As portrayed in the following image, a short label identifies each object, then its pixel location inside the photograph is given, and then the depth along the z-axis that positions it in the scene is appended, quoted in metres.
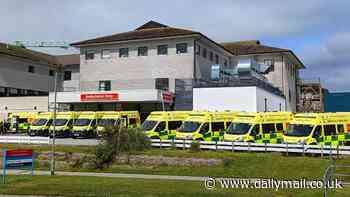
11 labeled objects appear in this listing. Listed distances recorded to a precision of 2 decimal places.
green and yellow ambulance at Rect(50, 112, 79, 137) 42.00
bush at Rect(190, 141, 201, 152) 26.74
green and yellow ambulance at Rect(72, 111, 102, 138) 40.84
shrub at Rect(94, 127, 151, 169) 23.36
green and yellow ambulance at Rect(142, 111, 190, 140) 32.19
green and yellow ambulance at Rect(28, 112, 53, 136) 42.84
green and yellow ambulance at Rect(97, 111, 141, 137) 40.06
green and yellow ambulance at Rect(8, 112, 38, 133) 48.64
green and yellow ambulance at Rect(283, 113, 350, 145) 26.43
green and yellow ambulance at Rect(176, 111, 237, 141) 30.34
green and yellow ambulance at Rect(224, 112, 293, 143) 28.69
